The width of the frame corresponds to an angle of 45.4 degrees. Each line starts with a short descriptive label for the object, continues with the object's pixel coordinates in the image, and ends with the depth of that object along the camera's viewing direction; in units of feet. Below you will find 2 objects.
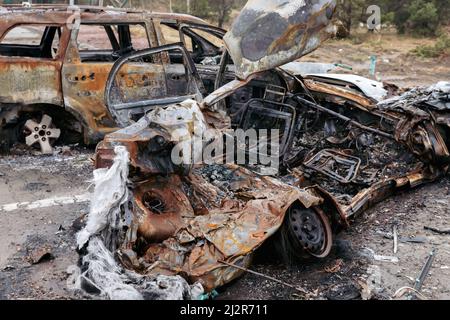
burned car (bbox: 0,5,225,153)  22.16
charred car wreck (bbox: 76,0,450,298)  11.91
